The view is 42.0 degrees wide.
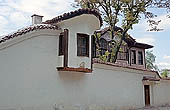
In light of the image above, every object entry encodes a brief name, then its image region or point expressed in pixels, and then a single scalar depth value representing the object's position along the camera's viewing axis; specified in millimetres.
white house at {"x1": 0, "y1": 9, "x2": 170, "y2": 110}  8961
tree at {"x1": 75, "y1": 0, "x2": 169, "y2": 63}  17359
